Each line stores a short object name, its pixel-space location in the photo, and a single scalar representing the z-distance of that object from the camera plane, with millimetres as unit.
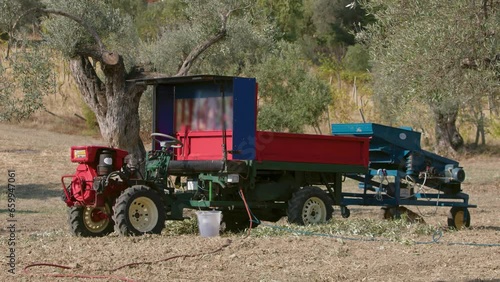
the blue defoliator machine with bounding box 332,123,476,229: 17094
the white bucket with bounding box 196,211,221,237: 14055
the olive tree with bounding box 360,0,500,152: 17609
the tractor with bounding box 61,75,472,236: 14078
